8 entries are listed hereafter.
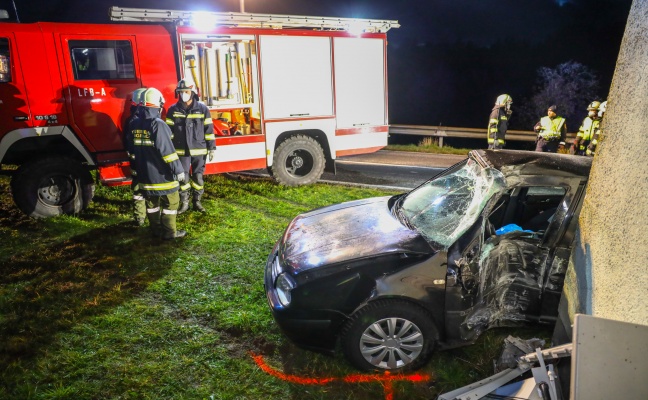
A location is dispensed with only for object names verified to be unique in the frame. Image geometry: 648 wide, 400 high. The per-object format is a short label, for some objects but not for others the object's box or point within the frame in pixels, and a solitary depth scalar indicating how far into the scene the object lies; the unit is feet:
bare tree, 109.60
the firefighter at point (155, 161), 16.07
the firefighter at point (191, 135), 19.61
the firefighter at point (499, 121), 27.40
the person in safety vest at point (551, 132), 26.84
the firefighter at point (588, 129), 26.99
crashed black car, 9.55
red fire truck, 19.25
